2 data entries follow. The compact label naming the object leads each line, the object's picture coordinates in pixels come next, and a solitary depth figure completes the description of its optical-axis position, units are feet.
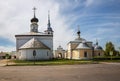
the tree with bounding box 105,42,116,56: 128.77
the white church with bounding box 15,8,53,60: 74.38
